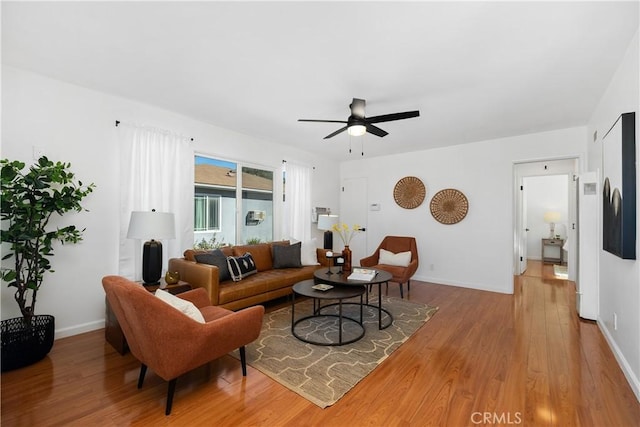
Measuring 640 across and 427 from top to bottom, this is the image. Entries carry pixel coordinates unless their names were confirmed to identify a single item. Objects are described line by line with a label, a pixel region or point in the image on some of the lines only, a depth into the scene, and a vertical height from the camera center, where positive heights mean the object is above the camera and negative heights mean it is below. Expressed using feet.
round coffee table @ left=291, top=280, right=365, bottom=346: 9.17 -2.62
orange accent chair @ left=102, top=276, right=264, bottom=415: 5.66 -2.54
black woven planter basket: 7.49 -3.52
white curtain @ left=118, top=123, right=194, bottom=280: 10.88 +1.28
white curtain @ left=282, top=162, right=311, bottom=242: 17.81 +0.81
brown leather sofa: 10.25 -2.72
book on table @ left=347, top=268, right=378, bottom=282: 10.76 -2.28
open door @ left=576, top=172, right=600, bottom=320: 11.01 -0.99
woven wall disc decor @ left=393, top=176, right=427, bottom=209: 18.47 +1.62
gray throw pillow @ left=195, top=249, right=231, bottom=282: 11.35 -1.86
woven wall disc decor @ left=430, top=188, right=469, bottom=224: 16.98 +0.69
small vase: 12.39 -1.94
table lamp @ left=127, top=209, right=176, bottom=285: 9.46 -0.67
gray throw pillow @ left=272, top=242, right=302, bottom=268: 14.42 -2.11
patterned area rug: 7.07 -4.13
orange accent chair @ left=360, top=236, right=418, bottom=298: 14.07 -2.43
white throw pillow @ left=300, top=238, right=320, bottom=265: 15.08 -2.05
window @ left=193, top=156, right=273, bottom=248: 13.89 +0.62
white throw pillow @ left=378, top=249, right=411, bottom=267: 15.29 -2.28
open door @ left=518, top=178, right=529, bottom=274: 20.39 -1.87
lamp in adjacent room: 24.31 -0.05
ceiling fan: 9.42 +3.28
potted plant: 7.59 -0.75
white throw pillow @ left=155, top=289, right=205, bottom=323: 6.58 -2.16
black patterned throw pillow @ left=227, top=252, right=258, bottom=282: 11.90 -2.24
